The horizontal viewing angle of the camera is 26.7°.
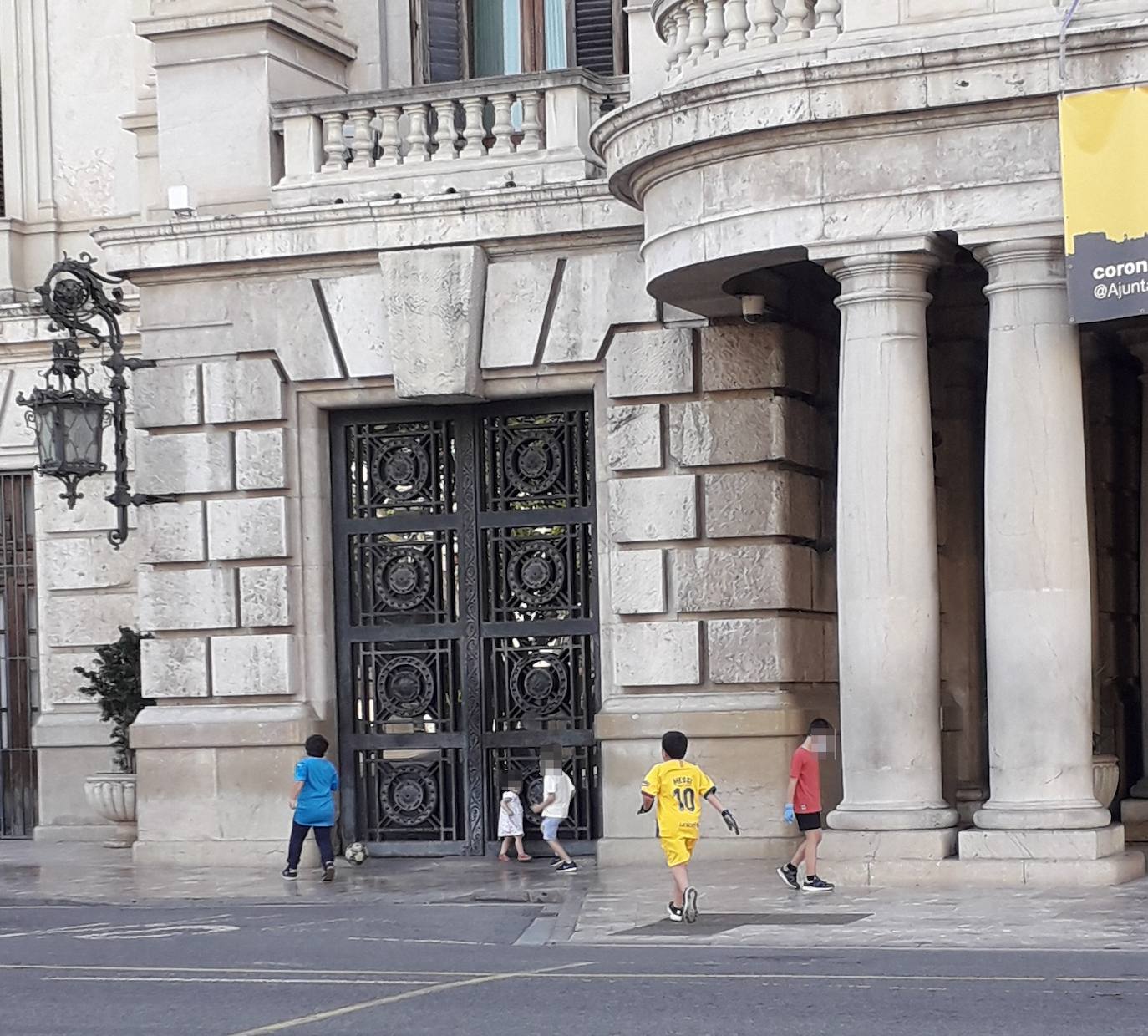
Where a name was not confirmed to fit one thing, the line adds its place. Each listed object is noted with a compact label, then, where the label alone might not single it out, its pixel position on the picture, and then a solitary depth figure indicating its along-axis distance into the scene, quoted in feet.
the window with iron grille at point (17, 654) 88.33
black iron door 72.49
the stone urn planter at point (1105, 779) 63.05
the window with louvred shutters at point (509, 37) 77.05
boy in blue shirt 67.36
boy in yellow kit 53.06
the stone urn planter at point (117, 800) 79.97
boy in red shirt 57.57
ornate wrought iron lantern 72.59
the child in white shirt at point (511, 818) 70.69
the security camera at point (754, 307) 66.49
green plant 80.02
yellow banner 55.77
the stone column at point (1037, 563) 57.06
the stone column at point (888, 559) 58.59
